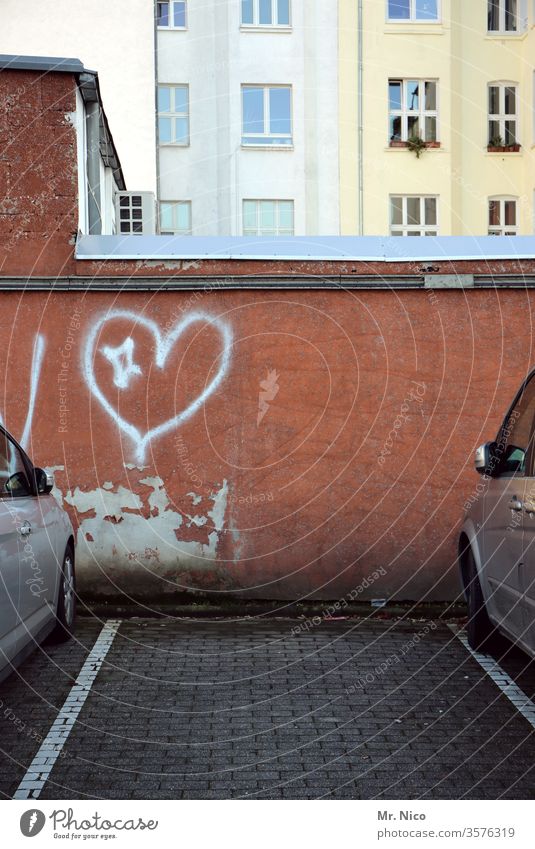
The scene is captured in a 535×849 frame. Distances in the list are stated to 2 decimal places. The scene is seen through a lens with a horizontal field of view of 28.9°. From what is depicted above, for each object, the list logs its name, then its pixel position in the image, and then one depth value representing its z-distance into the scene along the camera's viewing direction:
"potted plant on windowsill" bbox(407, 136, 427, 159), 31.09
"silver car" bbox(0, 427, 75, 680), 5.84
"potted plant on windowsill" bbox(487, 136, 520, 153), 31.77
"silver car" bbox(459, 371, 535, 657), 5.81
